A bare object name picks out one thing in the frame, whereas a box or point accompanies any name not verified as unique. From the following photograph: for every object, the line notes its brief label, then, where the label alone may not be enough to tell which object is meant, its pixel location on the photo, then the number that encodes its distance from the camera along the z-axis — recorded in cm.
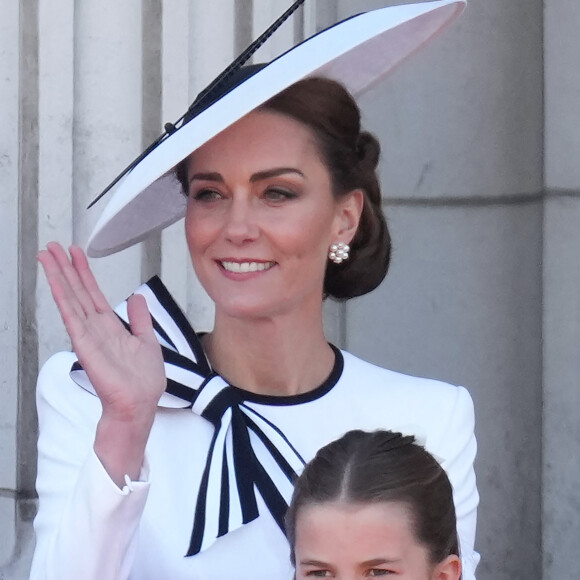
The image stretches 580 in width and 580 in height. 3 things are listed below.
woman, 476
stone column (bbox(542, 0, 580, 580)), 772
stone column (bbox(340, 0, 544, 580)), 790
